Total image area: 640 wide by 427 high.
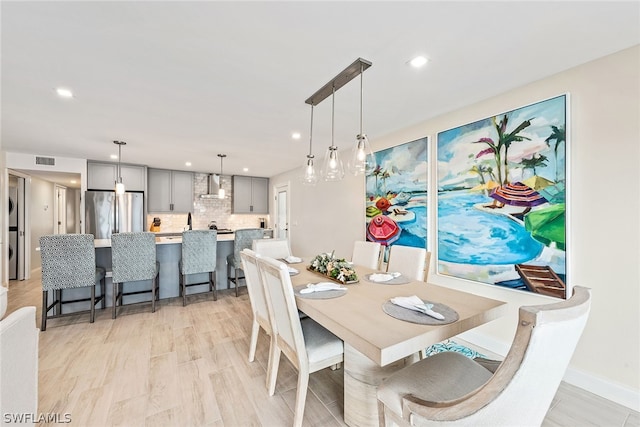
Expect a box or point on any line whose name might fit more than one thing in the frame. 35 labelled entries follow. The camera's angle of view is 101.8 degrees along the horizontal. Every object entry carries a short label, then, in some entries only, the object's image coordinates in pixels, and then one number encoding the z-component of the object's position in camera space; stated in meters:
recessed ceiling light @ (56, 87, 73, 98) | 2.24
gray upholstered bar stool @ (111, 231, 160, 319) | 3.14
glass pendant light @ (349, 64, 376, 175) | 2.14
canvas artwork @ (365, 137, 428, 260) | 3.06
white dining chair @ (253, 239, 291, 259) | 3.12
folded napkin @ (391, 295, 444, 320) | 1.34
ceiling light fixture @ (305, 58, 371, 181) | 1.93
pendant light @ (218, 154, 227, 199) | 4.83
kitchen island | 3.35
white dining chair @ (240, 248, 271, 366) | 1.93
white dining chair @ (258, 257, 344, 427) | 1.50
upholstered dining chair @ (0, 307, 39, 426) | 0.82
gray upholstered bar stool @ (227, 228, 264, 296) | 3.97
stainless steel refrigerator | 4.93
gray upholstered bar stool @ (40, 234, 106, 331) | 2.81
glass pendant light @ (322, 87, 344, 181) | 2.26
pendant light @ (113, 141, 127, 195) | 3.84
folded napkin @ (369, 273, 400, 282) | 2.09
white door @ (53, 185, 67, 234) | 6.33
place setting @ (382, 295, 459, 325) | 1.31
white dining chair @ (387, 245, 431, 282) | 2.40
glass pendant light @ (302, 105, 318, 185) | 2.62
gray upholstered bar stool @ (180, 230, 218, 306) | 3.59
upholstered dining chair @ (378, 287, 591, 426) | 0.78
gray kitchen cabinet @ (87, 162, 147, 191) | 5.04
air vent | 4.54
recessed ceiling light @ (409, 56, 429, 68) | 1.85
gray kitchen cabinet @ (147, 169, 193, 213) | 5.91
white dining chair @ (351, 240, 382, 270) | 2.87
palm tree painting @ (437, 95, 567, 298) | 2.06
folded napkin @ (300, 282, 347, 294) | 1.75
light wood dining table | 1.14
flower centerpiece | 2.05
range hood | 6.59
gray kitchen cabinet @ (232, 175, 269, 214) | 6.95
